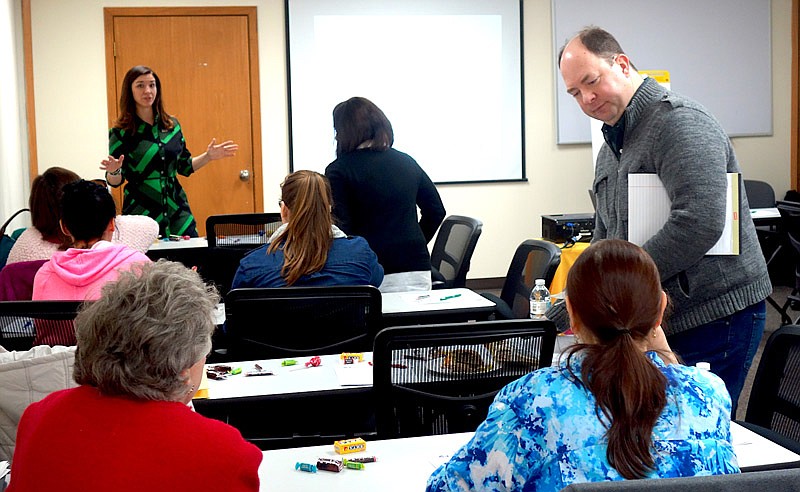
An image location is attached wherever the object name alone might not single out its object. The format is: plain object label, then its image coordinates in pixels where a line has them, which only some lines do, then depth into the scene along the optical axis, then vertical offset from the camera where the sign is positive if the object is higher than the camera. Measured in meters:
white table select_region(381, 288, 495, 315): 3.85 -0.59
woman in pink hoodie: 3.12 -0.27
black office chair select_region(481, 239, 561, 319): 3.92 -0.50
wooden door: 7.50 +0.78
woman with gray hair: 1.40 -0.38
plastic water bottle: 3.79 -0.56
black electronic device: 6.47 -0.46
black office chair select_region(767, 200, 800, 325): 5.87 -0.42
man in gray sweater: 2.32 -0.10
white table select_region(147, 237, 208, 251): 5.23 -0.42
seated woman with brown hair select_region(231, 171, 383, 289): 3.40 -0.31
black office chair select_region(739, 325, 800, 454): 2.30 -0.60
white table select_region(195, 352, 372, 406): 2.59 -0.62
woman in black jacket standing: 4.19 -0.11
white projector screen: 7.71 +0.76
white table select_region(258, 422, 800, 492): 1.88 -0.64
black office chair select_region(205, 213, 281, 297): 5.05 -0.40
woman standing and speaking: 5.71 +0.14
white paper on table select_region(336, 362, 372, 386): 2.66 -0.61
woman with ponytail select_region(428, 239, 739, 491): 1.42 -0.39
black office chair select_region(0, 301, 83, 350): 2.65 -0.43
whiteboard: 8.09 +1.00
